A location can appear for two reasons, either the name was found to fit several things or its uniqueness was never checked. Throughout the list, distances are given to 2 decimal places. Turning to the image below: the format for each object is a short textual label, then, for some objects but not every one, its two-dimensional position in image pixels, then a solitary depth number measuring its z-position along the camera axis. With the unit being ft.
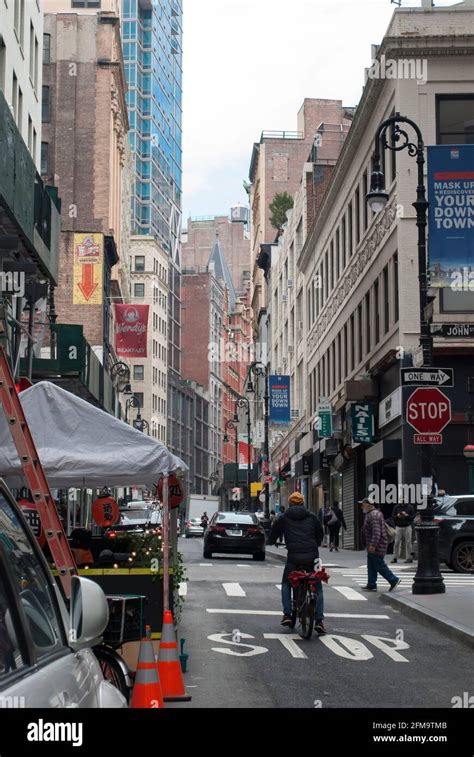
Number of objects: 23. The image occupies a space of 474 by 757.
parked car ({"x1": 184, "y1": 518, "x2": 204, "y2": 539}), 263.25
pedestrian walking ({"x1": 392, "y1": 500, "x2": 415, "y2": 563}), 93.45
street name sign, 100.73
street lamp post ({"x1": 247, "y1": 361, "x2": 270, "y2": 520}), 200.58
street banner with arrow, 244.83
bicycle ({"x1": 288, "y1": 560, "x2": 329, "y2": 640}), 49.11
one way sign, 63.72
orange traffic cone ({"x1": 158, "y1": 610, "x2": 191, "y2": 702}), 32.71
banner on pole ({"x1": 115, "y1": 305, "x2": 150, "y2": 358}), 221.87
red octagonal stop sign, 62.59
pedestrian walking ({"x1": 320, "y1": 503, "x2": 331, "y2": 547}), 137.74
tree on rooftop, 333.83
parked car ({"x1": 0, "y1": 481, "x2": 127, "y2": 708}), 11.30
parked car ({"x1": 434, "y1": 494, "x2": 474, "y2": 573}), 81.87
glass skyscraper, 488.02
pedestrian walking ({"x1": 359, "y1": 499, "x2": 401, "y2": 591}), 67.62
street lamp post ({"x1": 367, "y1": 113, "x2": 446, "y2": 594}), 64.49
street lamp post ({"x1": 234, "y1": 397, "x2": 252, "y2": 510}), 263.02
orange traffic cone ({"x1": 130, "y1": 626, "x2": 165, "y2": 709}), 24.32
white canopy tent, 37.83
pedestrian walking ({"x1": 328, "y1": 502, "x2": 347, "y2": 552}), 134.10
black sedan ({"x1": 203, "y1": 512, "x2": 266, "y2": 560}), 112.16
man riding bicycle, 51.88
